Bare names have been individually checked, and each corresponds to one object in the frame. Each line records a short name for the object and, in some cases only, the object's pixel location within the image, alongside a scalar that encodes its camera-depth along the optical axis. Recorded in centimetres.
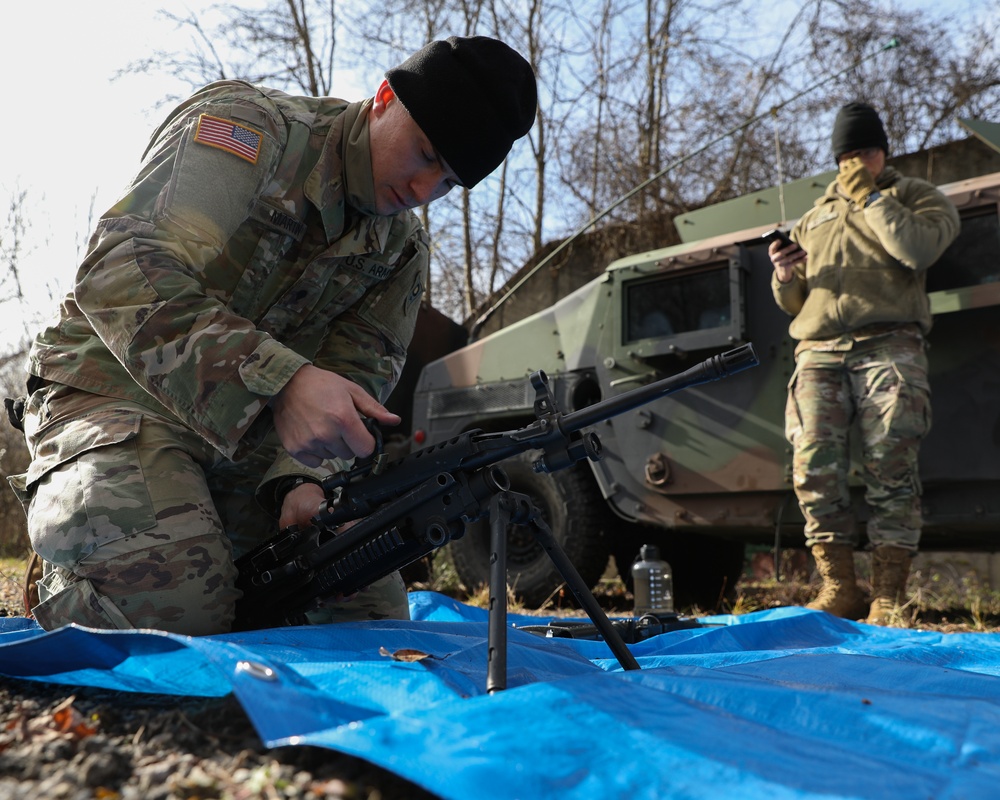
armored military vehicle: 366
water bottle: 398
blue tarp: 103
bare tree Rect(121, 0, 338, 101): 902
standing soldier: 349
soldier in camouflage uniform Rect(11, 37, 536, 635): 171
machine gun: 161
